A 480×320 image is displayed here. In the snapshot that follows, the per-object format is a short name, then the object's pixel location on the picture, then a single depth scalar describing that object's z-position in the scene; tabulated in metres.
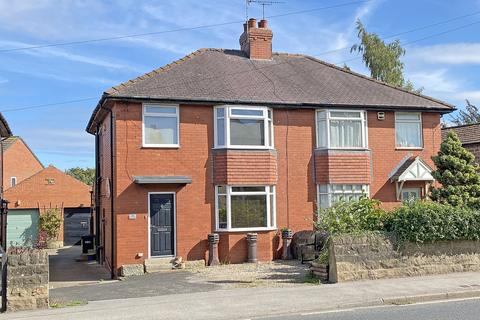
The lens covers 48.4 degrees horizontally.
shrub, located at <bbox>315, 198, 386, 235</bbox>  12.92
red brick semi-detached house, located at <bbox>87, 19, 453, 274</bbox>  16.84
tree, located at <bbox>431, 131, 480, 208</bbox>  15.48
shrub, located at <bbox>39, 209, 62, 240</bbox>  31.81
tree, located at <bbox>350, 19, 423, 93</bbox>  34.91
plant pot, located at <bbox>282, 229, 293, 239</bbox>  17.97
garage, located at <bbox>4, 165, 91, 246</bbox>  32.53
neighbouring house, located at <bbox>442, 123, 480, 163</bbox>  23.02
